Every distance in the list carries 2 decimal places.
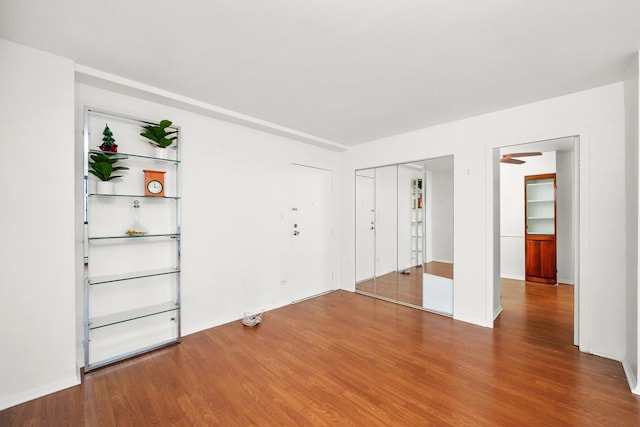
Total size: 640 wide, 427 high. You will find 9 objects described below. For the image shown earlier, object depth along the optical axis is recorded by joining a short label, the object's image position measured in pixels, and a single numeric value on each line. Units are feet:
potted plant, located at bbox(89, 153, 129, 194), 8.06
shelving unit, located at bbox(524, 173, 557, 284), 17.37
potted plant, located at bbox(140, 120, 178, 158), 8.94
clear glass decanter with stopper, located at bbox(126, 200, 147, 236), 9.09
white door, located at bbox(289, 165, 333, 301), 14.65
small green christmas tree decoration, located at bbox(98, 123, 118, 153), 8.19
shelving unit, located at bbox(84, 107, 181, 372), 8.38
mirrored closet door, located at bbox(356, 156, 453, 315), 12.84
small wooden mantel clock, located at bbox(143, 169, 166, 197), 9.06
